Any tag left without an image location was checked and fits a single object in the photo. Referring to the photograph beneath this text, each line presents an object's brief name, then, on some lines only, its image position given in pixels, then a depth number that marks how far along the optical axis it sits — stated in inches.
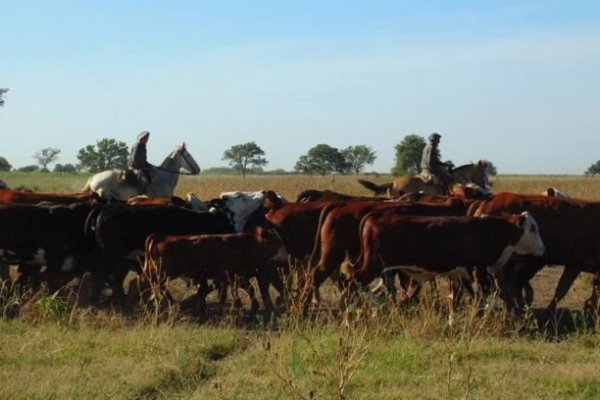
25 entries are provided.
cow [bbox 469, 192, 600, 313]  447.2
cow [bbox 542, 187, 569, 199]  561.2
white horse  755.4
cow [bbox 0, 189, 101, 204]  526.1
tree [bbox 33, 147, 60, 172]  4798.2
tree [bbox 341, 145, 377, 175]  4042.6
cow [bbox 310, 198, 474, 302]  444.1
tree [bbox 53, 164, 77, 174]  4827.8
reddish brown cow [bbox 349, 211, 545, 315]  397.5
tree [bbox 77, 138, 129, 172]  2935.5
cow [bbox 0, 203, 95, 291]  436.1
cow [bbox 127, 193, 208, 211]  520.4
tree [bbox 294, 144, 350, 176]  3727.9
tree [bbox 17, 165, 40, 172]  4846.5
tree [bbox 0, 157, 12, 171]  3414.1
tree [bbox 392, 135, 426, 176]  2882.4
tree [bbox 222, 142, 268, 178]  4229.8
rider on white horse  749.3
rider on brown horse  821.2
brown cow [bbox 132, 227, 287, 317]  408.8
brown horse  823.1
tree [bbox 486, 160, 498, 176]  4162.4
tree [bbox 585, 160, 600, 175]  4916.3
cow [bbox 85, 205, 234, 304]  443.2
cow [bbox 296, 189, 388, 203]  571.5
